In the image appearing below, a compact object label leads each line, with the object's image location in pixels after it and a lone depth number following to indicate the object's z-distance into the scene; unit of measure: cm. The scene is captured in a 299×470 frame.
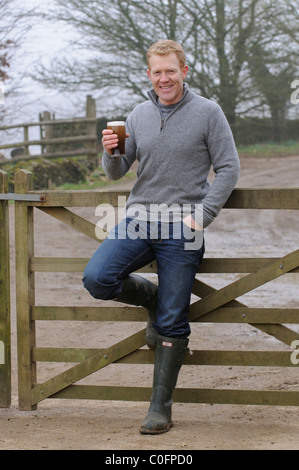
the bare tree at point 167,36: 2194
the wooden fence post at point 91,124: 1988
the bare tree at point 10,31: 1703
